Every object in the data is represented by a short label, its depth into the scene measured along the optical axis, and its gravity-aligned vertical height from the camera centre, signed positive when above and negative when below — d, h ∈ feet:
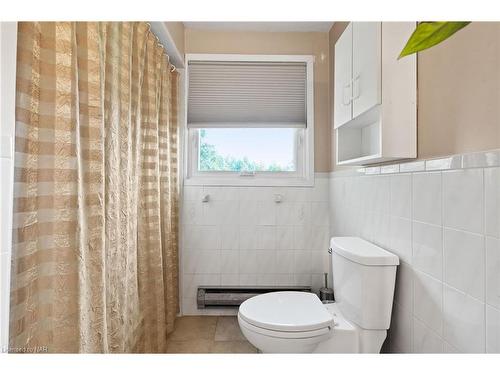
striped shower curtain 2.55 +0.02
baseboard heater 7.10 -2.45
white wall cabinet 3.67 +1.32
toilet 3.95 -1.78
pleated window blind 7.36 +2.35
